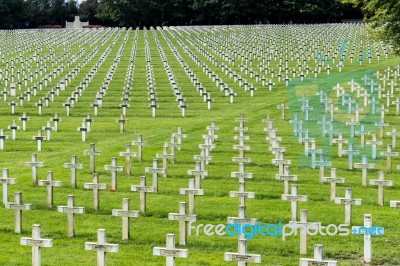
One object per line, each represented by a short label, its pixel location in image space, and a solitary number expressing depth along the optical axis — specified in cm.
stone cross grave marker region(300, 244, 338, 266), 1059
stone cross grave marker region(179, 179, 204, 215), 1530
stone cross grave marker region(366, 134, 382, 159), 2102
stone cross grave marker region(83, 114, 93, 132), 2663
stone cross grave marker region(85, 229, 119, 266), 1155
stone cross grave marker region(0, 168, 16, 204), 1628
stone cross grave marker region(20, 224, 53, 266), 1183
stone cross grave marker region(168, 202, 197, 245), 1355
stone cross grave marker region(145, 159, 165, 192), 1738
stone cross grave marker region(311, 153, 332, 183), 1866
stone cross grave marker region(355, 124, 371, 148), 2238
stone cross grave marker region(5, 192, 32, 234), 1442
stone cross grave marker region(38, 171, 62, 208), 1627
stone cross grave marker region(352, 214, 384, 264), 1273
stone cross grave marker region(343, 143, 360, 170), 2023
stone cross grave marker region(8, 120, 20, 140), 2562
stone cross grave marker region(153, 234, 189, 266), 1120
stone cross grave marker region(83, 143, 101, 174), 1966
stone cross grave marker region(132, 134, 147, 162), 2130
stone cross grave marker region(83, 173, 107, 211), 1585
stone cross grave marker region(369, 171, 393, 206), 1619
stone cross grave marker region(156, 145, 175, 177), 1936
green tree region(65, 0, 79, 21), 12531
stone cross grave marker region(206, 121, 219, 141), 2294
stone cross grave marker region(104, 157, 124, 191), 1748
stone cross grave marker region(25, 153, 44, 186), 1823
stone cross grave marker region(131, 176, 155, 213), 1553
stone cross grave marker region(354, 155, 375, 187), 1828
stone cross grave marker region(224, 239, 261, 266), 1098
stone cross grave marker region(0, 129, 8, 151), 2412
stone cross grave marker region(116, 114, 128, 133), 2777
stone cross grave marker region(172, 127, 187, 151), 2252
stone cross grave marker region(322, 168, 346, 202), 1656
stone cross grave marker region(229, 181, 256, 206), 1535
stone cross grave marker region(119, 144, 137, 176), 1933
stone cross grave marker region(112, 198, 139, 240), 1392
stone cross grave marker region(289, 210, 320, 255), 1314
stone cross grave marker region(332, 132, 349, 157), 2172
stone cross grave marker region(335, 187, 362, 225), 1470
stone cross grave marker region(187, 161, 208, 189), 1682
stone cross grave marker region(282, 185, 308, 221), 1490
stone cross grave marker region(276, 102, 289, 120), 2942
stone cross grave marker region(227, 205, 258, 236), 1340
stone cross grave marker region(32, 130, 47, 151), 2384
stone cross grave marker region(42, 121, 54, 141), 2556
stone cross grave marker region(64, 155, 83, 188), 1786
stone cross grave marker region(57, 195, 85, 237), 1422
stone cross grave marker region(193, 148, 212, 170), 1883
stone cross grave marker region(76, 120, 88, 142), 2541
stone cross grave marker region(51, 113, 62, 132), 2732
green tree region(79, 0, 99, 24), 11927
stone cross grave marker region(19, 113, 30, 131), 2772
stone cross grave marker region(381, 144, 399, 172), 1982
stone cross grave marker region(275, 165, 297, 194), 1698
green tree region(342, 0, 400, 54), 3572
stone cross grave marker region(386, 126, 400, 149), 2281
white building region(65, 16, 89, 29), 10939
